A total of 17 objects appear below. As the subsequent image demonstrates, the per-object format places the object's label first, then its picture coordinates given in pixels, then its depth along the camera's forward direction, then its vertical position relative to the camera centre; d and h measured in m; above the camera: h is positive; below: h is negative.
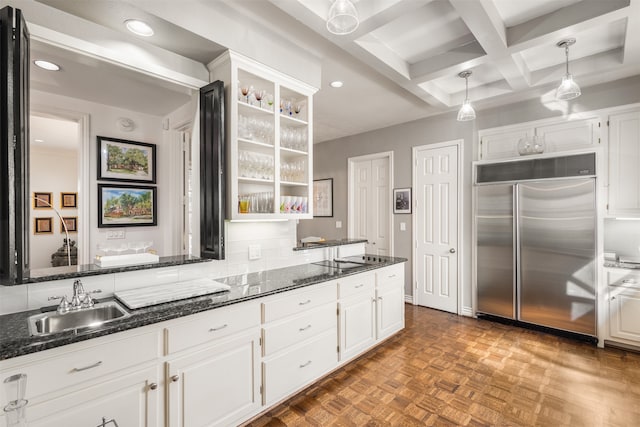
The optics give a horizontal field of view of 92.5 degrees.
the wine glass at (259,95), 2.41 +0.95
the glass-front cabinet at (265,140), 2.20 +0.61
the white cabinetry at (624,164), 2.96 +0.48
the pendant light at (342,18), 1.52 +1.01
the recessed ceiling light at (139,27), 1.84 +1.16
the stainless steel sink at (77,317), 1.45 -0.52
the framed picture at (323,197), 5.59 +0.31
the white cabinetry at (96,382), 1.19 -0.71
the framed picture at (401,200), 4.50 +0.20
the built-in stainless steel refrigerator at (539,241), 3.13 -0.32
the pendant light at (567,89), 2.40 +0.97
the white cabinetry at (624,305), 2.90 -0.89
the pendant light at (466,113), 2.88 +0.95
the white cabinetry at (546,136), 3.23 +0.87
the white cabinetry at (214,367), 1.57 -0.85
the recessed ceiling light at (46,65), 2.23 +1.13
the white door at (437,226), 4.09 -0.17
